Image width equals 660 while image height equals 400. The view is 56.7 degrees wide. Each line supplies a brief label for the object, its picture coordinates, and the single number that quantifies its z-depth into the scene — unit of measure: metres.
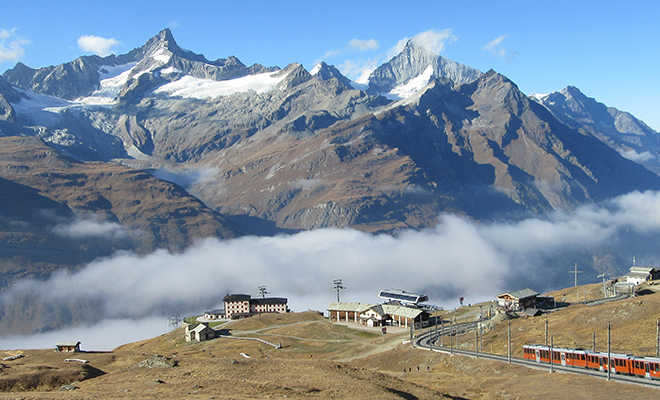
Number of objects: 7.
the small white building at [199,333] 162.38
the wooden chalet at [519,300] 166.62
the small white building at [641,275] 189.00
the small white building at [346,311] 175.62
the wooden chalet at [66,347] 128.25
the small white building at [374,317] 166.62
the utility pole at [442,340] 125.97
